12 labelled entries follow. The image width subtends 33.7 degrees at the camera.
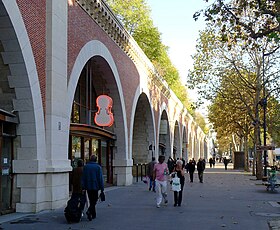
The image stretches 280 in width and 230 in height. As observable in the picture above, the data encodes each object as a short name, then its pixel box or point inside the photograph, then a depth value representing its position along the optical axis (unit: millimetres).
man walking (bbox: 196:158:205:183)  29125
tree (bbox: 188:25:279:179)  32094
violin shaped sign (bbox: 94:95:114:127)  20922
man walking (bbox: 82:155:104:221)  11484
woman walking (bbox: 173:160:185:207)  15198
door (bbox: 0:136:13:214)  12895
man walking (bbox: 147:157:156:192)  20381
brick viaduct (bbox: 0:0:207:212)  12773
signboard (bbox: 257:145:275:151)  26984
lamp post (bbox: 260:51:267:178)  28405
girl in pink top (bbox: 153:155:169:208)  14977
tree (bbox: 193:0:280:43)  11961
